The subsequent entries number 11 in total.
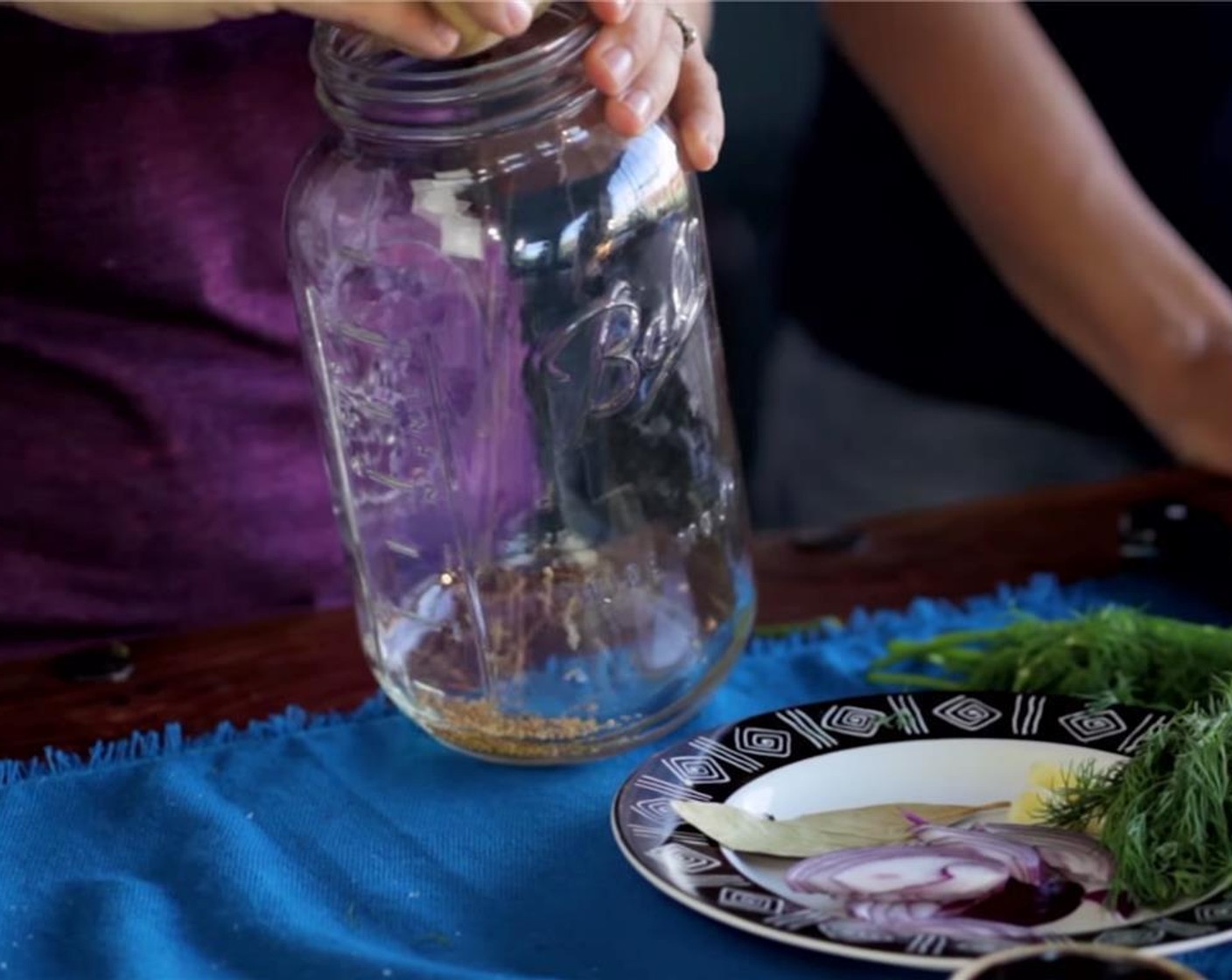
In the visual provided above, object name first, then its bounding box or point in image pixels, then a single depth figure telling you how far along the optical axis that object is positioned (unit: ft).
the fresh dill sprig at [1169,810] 2.64
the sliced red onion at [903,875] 2.68
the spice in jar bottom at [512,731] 3.03
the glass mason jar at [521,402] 2.94
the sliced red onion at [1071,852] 2.70
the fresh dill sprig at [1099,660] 3.05
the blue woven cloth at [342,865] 2.72
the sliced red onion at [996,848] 2.72
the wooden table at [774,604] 3.23
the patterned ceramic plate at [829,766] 2.73
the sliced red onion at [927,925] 2.60
